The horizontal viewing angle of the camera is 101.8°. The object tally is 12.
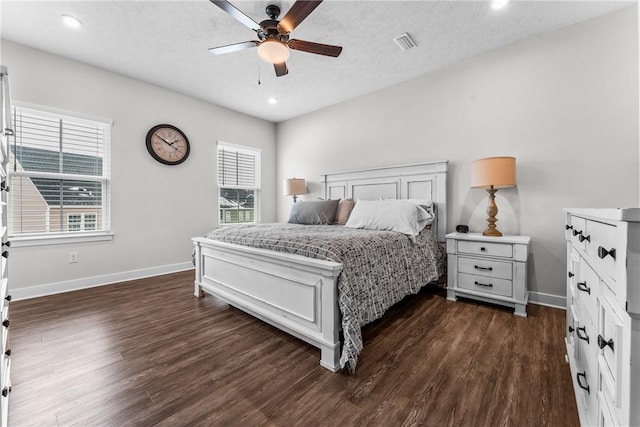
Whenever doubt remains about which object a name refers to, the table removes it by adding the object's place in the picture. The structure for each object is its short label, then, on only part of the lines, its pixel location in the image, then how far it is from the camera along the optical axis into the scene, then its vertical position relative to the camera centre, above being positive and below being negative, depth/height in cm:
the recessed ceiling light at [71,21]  235 +176
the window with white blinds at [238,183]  451 +52
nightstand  228 -54
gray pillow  335 +0
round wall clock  361 +98
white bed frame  160 -52
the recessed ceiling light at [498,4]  213 +173
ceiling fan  183 +140
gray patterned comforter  158 -38
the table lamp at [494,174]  241 +35
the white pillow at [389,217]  254 -6
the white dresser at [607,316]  58 -31
